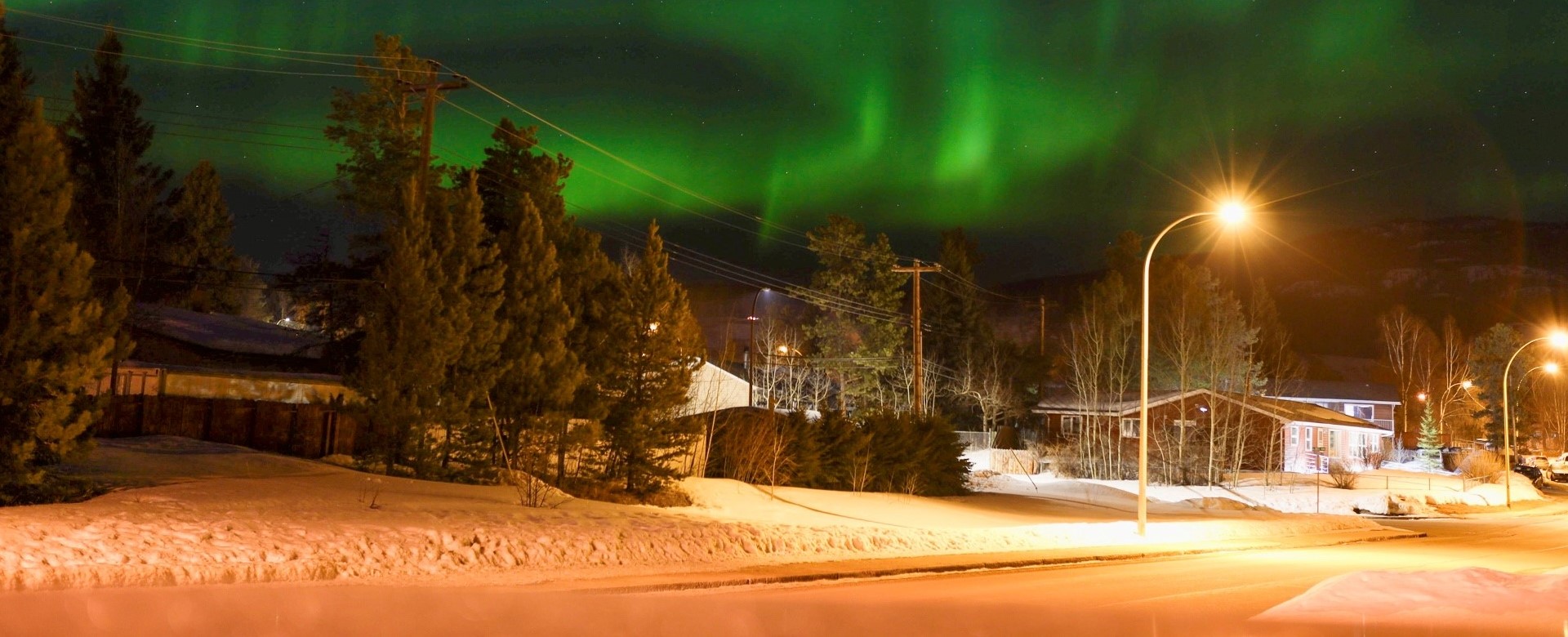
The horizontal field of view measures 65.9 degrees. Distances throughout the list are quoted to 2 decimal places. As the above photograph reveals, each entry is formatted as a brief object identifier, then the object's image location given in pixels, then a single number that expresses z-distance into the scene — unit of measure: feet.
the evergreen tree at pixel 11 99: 59.57
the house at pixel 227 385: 92.43
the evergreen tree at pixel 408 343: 80.79
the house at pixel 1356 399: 291.17
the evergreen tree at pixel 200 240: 180.04
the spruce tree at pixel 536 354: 86.53
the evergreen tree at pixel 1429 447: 242.17
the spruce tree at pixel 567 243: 92.02
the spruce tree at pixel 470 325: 82.94
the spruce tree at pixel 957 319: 241.76
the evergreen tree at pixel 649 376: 89.45
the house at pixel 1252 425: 184.24
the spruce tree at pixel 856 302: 229.04
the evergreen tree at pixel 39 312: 54.75
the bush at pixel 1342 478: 168.04
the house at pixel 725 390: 170.50
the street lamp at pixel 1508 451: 160.15
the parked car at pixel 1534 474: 221.87
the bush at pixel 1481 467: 205.77
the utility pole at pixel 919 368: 143.74
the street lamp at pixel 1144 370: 79.15
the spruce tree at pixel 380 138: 116.67
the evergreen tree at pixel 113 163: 143.54
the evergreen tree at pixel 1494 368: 294.46
